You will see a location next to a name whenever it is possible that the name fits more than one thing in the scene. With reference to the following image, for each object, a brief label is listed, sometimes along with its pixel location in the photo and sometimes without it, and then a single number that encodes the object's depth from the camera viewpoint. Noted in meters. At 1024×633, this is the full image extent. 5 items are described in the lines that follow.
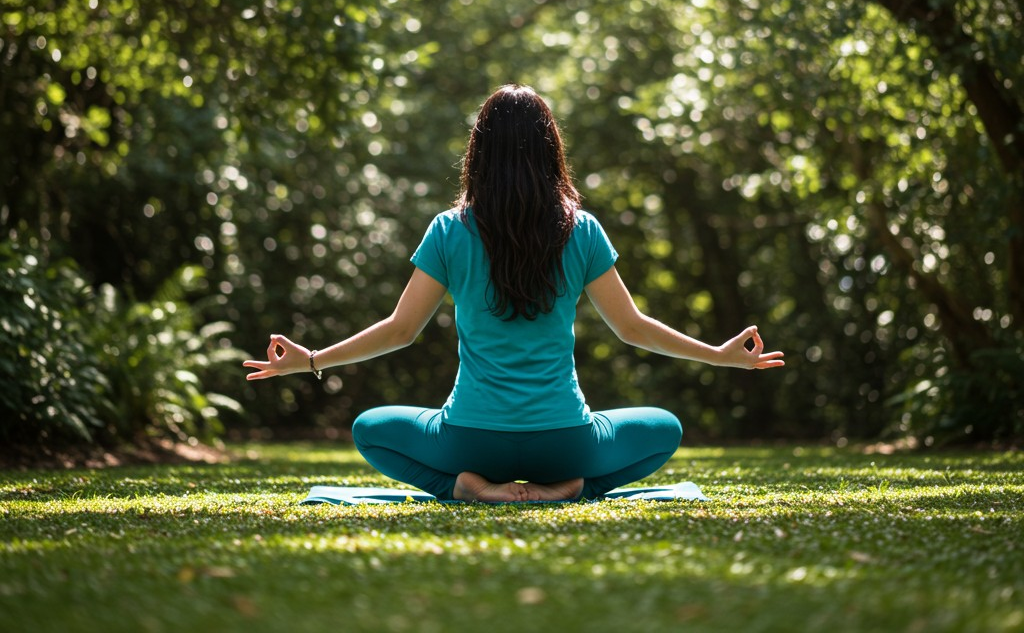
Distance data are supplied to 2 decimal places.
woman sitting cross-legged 4.35
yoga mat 4.51
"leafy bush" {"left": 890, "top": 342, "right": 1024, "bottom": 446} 8.52
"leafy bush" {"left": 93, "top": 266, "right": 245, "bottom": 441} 8.52
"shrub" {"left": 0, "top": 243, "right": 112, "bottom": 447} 6.86
